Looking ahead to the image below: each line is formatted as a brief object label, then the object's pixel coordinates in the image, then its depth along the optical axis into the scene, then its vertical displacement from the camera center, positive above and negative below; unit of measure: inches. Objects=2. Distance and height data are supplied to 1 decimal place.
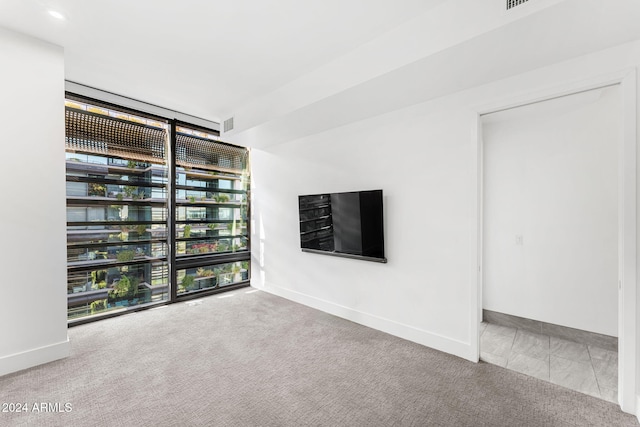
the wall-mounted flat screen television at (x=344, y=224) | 125.0 -6.1
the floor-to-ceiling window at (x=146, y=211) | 135.6 +1.8
